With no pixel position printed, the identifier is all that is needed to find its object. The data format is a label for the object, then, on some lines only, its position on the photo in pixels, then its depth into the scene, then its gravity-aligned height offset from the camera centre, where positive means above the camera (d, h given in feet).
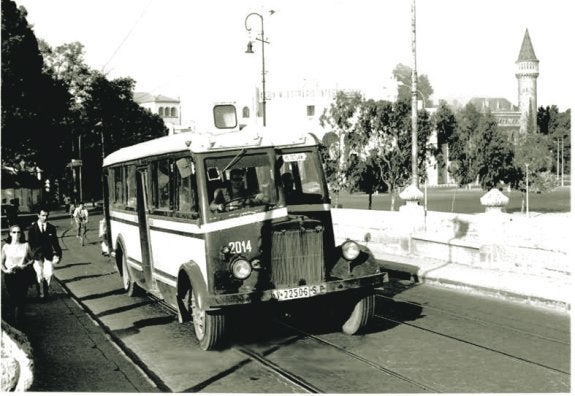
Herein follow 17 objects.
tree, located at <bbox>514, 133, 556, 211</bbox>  176.24 -0.89
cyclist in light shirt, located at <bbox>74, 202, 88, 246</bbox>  103.43 -6.68
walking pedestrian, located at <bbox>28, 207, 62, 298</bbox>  48.67 -4.89
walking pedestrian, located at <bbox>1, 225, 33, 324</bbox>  41.04 -5.26
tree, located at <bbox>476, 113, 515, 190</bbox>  169.89 +1.05
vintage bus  32.22 -2.94
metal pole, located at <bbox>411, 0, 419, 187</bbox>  79.56 +7.03
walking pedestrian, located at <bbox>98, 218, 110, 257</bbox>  76.35 -7.18
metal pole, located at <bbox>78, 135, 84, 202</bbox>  232.12 +5.96
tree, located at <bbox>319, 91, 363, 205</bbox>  140.77 +6.80
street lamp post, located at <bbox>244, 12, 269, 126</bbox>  101.01 +16.56
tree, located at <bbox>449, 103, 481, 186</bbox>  170.30 +2.16
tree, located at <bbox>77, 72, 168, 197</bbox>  255.70 +17.34
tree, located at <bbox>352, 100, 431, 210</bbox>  141.08 +3.90
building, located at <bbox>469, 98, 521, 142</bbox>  384.90 +27.11
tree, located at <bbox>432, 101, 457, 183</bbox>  146.41 +7.19
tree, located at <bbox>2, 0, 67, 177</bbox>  128.47 +13.43
